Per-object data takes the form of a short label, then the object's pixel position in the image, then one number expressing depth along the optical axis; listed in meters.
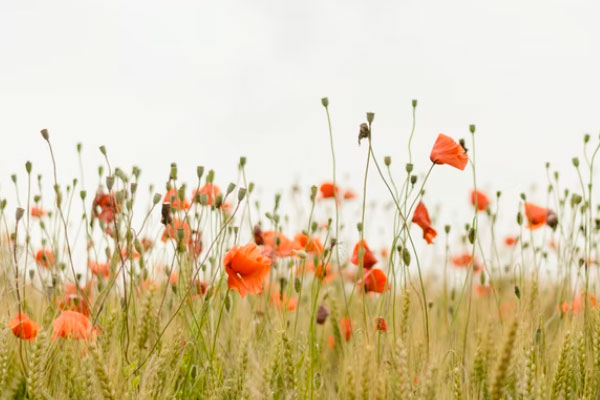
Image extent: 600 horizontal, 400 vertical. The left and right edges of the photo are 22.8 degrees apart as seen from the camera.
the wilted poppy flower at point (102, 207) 6.39
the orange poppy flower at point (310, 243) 6.40
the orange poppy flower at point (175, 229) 5.68
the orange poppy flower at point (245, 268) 5.14
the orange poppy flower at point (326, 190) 8.00
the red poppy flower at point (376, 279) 5.97
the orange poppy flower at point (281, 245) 6.17
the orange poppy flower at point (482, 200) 7.65
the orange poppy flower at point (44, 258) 6.75
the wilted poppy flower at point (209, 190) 6.17
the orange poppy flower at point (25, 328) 5.19
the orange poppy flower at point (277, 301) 6.65
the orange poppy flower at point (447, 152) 5.35
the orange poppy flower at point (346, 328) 6.67
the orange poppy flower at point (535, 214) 7.44
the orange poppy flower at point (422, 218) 5.69
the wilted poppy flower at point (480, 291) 7.84
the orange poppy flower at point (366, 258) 5.96
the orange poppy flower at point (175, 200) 5.65
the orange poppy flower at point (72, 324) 4.83
